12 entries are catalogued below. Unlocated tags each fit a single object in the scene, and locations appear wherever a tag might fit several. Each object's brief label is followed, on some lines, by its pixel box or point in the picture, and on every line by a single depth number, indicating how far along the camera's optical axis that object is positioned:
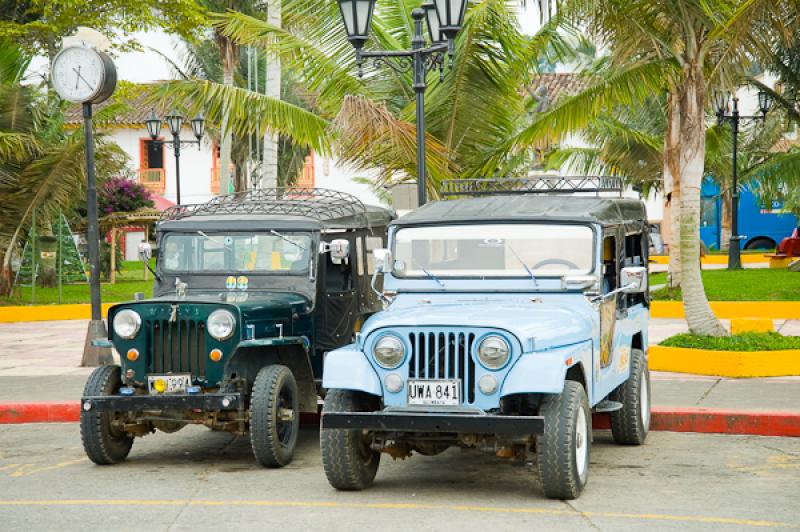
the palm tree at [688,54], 14.35
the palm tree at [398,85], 16.84
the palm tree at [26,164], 24.05
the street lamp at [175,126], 31.90
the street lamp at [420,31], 13.31
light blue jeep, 7.63
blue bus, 47.94
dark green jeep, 9.17
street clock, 14.20
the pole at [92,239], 14.58
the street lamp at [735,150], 28.22
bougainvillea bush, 38.78
